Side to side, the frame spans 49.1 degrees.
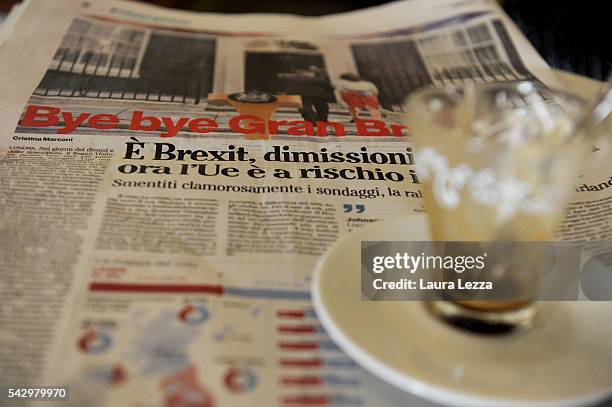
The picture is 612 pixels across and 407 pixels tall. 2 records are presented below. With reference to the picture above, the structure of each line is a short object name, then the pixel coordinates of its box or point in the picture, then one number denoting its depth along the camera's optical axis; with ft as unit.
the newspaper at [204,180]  0.96
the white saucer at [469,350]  0.86
